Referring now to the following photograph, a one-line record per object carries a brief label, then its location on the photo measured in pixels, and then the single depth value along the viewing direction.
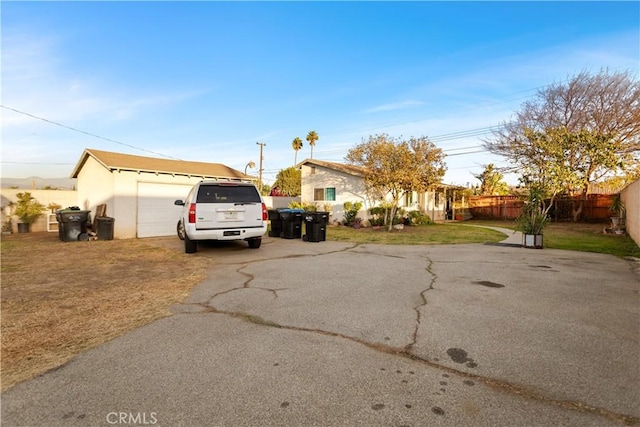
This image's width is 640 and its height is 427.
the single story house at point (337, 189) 20.34
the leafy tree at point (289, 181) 43.81
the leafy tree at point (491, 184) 34.38
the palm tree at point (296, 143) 57.12
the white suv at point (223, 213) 8.27
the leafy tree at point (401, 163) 16.83
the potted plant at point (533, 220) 10.70
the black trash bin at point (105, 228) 12.65
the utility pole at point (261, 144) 34.09
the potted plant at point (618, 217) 14.91
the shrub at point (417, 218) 21.48
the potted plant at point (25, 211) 16.03
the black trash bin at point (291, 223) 12.80
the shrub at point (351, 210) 20.20
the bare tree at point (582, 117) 20.14
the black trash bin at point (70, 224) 12.29
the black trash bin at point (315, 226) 11.90
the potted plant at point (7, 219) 15.77
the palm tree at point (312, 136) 57.84
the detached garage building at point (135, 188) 13.27
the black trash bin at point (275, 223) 13.27
